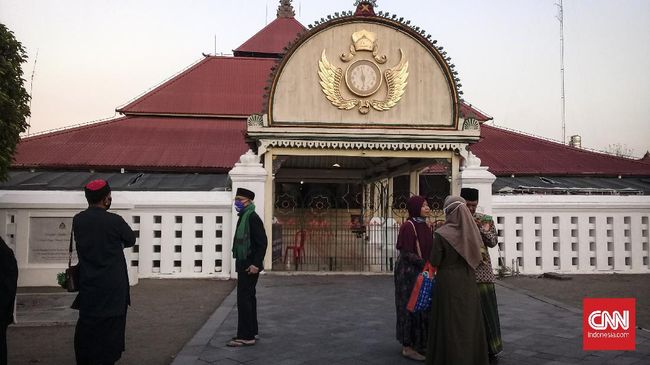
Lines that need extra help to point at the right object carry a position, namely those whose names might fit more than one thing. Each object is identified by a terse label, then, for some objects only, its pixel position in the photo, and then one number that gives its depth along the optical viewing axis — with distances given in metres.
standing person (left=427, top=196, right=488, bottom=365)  4.42
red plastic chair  12.95
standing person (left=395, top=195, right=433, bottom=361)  5.36
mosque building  10.62
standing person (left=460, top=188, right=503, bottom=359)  5.02
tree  9.14
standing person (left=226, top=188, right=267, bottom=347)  5.74
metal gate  13.01
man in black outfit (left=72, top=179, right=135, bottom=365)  4.36
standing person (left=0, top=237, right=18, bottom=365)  4.19
